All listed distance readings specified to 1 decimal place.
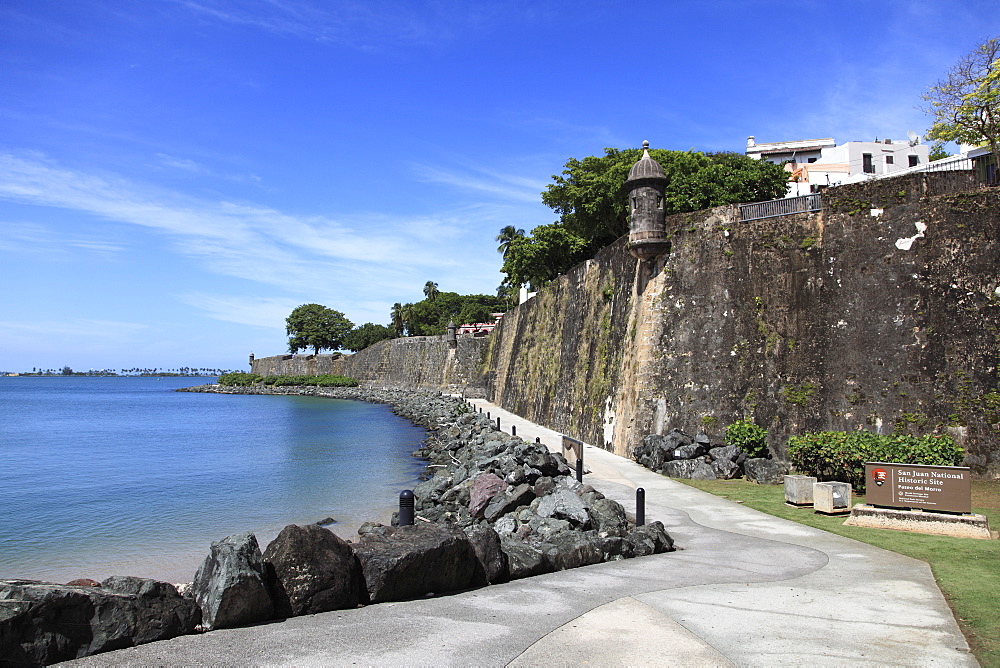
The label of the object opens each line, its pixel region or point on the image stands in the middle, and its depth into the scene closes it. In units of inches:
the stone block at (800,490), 538.9
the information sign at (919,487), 434.6
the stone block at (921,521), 426.6
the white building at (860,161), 2022.6
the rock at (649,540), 401.4
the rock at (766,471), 652.7
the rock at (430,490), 738.8
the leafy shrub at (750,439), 702.5
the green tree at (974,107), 820.6
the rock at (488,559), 331.0
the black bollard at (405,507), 408.8
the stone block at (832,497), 502.9
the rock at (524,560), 348.2
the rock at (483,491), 591.9
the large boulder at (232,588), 254.1
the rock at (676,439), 739.4
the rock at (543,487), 582.2
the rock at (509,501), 556.7
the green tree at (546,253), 1815.9
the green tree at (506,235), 3046.3
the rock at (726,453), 694.0
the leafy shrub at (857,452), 556.7
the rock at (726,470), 684.7
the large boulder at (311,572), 274.1
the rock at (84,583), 267.1
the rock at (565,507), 448.1
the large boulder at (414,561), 294.7
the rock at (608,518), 424.3
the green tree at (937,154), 1776.8
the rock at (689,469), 691.4
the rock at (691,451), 717.3
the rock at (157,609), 239.7
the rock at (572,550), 371.2
